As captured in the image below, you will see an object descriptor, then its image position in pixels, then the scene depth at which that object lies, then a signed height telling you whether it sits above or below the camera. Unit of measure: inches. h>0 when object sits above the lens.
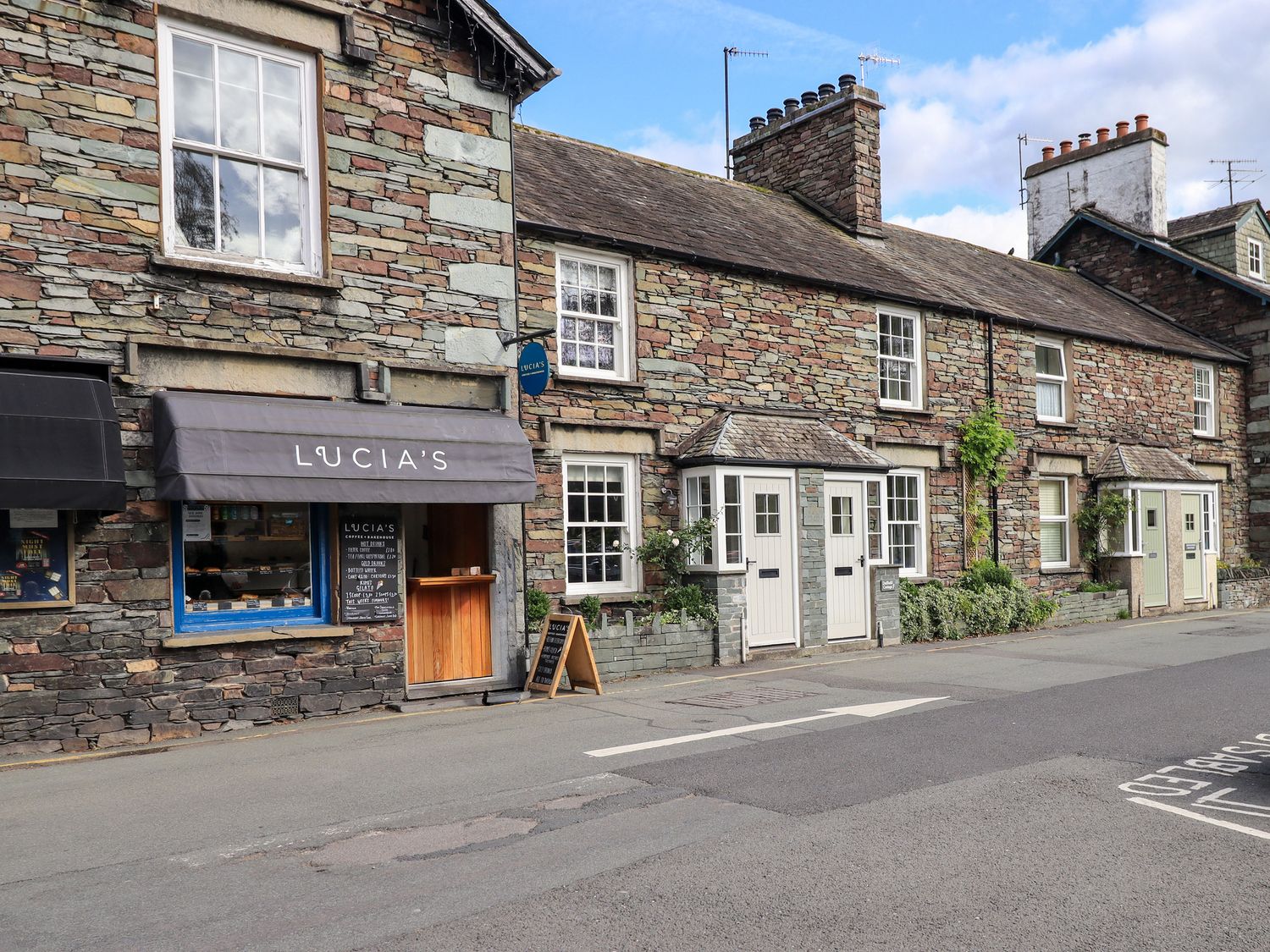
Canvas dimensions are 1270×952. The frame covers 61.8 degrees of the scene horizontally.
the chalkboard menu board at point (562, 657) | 445.7 -59.6
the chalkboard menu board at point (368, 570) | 415.8 -19.1
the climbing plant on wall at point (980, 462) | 729.0 +32.8
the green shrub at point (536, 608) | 497.4 -42.4
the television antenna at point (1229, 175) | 1222.9 +382.8
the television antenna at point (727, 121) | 933.2 +358.7
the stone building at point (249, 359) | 353.7 +61.3
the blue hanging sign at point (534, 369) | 445.1 +63.2
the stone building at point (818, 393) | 549.6 +77.2
